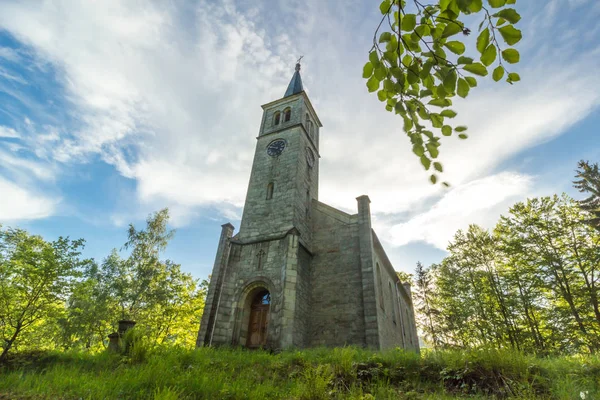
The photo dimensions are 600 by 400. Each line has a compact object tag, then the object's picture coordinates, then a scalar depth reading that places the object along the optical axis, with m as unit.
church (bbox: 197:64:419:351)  12.56
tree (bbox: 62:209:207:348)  21.16
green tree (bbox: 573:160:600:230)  18.05
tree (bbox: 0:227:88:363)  11.70
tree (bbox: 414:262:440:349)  29.94
